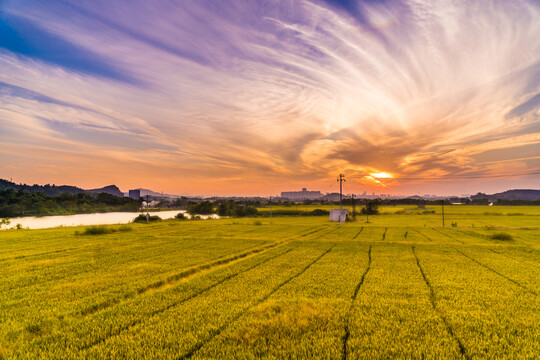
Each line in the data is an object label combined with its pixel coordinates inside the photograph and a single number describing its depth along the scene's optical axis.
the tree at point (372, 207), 106.57
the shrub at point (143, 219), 72.57
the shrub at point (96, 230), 39.19
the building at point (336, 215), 73.81
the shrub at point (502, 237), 33.69
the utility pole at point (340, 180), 63.95
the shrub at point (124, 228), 45.17
